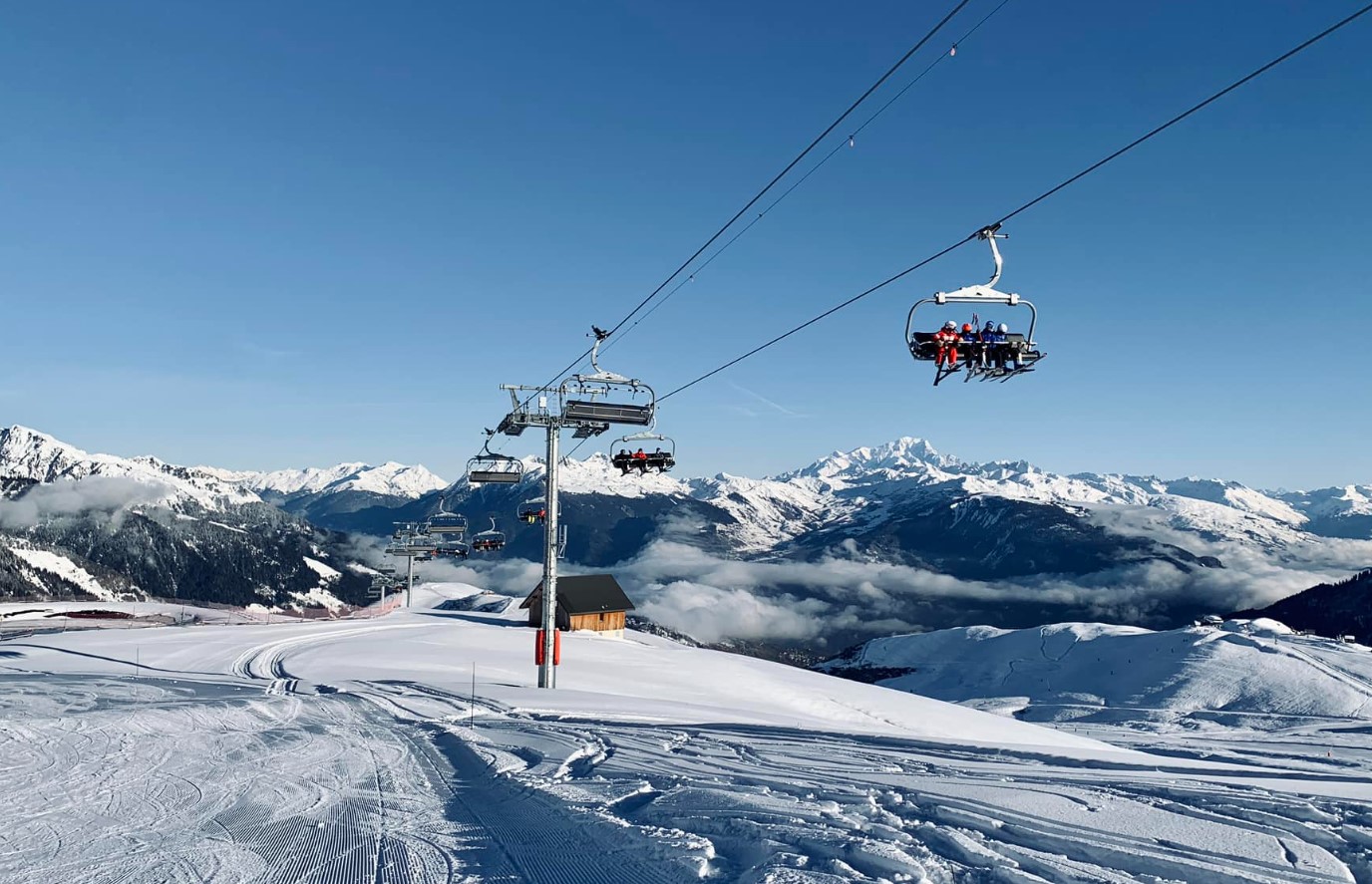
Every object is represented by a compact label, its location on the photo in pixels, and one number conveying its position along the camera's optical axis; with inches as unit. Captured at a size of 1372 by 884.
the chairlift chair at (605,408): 959.6
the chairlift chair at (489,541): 1968.5
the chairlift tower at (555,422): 962.1
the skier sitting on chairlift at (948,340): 517.7
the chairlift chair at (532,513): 1146.4
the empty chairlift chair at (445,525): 1939.0
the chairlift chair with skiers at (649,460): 1014.2
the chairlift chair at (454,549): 2277.3
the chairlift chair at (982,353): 484.4
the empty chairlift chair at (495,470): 1321.4
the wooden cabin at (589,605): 2586.1
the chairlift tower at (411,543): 2551.7
